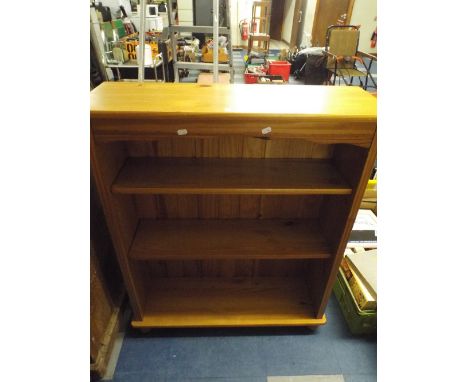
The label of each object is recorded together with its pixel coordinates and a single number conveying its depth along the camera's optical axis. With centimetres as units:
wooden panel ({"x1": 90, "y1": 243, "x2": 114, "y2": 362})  123
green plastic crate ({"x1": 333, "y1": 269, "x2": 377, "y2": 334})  142
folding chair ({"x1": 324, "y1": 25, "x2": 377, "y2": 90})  416
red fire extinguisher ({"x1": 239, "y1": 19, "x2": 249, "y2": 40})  750
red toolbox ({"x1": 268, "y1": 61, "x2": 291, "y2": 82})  424
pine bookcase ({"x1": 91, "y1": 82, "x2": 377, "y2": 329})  92
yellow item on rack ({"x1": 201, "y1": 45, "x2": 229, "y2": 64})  475
